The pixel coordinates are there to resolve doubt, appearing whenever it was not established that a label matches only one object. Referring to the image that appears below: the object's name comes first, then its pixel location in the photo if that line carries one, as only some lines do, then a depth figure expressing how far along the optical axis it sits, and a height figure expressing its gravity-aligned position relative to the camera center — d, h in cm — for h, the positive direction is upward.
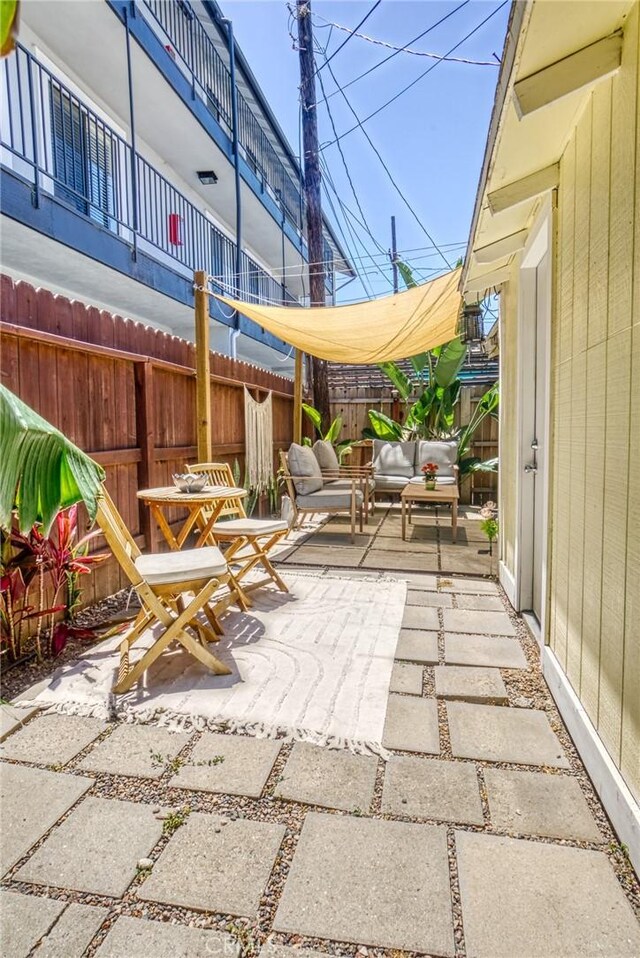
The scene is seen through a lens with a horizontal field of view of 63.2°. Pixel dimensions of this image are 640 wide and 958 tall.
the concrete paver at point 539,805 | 160 -118
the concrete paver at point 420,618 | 330 -113
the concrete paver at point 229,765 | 180 -116
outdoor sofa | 784 -22
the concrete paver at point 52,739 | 198 -115
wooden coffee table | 583 -57
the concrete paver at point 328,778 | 174 -117
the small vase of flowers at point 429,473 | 647 -34
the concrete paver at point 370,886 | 126 -117
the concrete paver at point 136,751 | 190 -116
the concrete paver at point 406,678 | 250 -116
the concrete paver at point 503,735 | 197 -117
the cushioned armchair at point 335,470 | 665 -32
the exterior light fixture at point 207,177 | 922 +486
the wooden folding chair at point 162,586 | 246 -69
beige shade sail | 499 +131
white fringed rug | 220 -114
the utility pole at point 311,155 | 788 +453
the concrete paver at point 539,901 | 123 -117
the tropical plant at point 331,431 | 851 +27
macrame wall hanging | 682 +8
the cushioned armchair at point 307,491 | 588 -50
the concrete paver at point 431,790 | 168 -118
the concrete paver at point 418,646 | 283 -114
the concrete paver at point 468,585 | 405 -111
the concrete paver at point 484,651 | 278 -114
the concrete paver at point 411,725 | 205 -117
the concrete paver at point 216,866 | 135 -117
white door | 331 +1
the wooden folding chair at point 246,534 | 374 -63
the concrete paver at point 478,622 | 323 -113
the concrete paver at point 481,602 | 364 -112
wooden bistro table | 332 -34
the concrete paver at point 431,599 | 371 -112
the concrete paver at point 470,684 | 242 -116
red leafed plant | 271 -74
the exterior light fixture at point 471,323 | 468 +112
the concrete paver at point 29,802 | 155 -116
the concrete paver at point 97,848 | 142 -117
